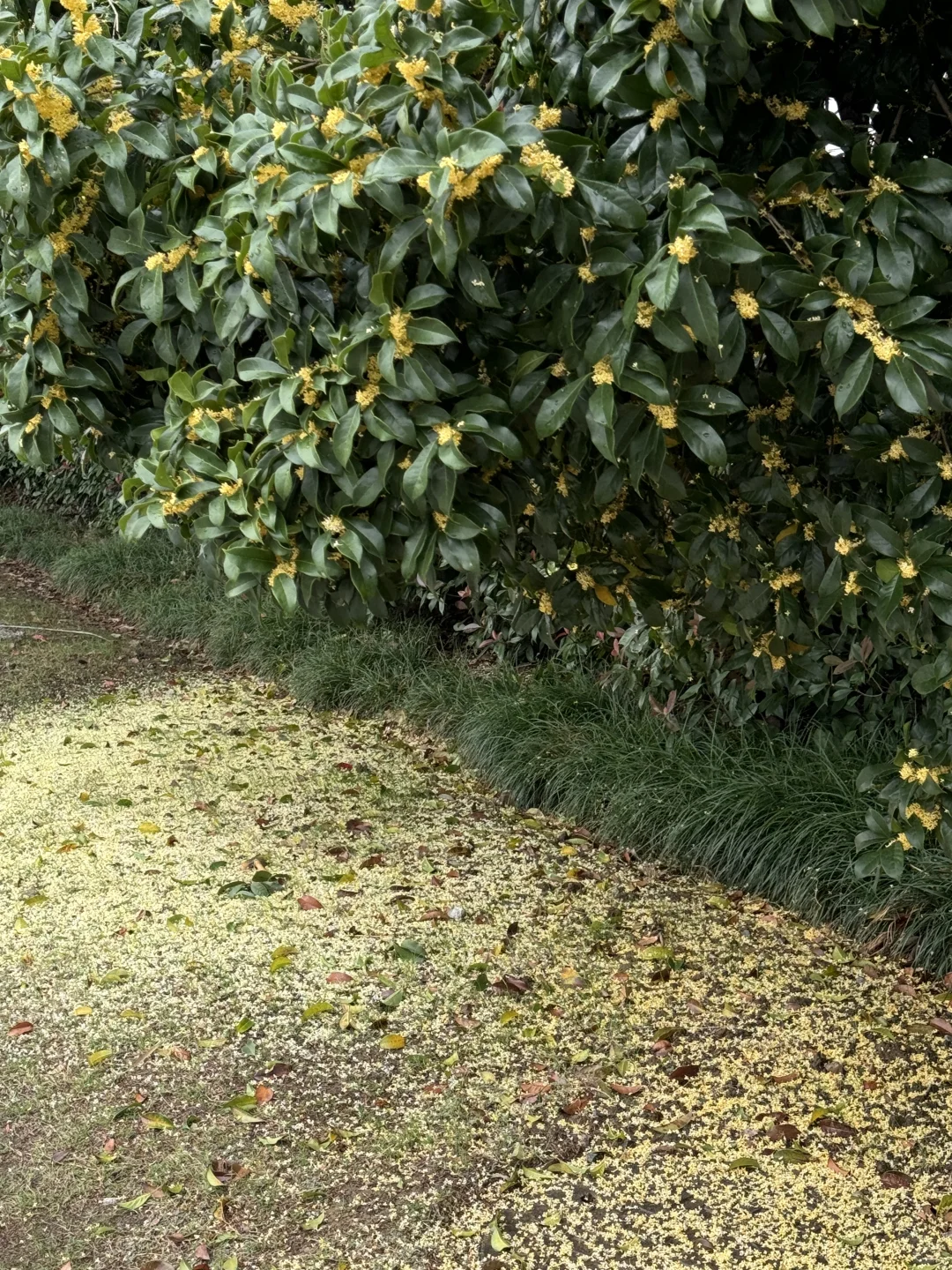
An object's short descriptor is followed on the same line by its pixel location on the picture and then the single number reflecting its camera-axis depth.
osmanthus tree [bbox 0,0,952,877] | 1.90
